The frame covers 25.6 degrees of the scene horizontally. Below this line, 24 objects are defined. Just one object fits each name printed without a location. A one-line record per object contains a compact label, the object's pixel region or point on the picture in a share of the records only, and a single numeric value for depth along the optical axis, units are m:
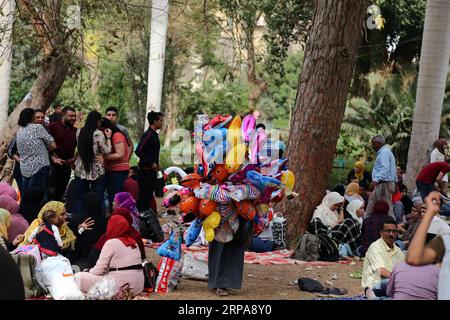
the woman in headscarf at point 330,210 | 14.12
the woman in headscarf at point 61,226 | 10.16
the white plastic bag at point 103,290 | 9.40
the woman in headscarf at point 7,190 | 12.25
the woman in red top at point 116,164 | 13.09
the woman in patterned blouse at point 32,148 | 13.19
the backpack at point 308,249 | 13.18
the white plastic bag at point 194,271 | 11.06
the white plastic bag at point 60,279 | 9.33
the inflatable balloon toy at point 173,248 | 10.26
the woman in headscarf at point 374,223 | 12.46
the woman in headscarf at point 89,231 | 10.59
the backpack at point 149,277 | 10.05
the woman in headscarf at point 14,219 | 11.12
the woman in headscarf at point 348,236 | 13.95
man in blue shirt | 15.45
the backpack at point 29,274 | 9.45
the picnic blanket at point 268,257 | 12.90
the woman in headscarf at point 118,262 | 9.60
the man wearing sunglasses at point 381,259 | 9.27
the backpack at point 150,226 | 13.77
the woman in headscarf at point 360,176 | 18.06
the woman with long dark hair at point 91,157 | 12.71
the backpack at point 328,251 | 13.34
